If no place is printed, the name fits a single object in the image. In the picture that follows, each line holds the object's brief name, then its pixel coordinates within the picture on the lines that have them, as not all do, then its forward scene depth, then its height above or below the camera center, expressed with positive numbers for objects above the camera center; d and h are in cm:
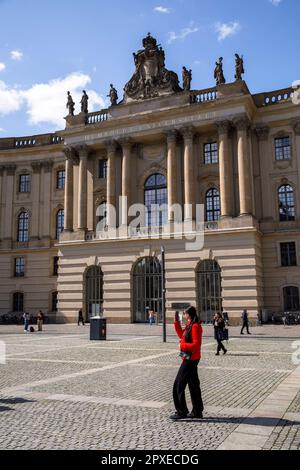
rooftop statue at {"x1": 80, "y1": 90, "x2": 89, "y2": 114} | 4489 +1996
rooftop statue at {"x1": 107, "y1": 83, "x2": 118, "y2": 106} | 4344 +1992
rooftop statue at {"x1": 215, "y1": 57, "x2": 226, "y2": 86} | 3972 +2005
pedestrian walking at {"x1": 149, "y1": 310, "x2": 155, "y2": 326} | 3731 -51
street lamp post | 2366 +95
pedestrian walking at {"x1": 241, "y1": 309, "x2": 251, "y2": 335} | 2850 -77
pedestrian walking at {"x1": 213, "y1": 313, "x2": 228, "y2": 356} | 1786 -82
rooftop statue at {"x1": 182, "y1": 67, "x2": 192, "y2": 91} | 4097 +2028
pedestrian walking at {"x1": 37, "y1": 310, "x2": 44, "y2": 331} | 3389 -58
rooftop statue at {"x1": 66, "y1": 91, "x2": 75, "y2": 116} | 4512 +1968
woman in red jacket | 813 -117
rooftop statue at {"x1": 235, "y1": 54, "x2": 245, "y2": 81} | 3947 +2048
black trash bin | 2508 -95
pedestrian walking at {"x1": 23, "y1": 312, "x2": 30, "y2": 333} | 3374 -78
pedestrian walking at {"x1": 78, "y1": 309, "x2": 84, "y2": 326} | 3908 -46
